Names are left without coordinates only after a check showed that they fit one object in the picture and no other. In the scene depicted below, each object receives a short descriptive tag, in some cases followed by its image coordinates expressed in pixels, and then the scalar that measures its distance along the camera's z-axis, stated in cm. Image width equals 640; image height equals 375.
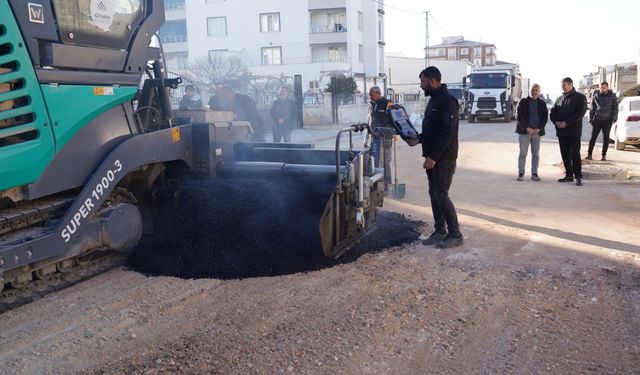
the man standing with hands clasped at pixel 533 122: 996
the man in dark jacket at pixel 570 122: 946
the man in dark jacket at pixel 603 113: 1265
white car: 1430
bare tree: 3700
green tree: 3775
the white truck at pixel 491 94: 2958
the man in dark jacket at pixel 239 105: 985
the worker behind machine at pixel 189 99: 930
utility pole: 5382
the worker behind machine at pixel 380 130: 896
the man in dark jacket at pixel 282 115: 1208
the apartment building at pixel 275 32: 4566
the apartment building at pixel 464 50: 11169
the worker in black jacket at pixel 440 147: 589
